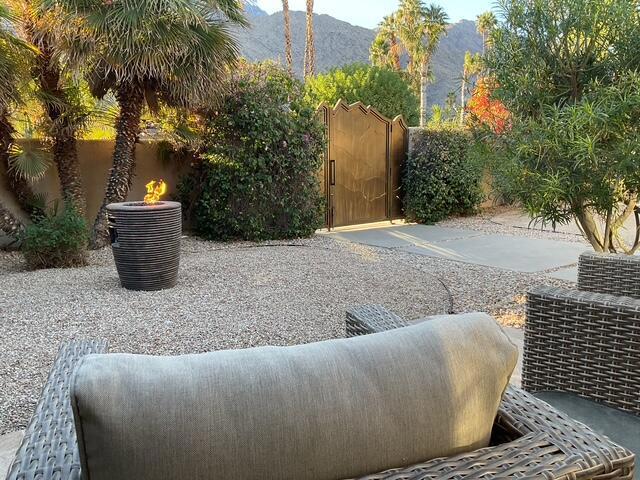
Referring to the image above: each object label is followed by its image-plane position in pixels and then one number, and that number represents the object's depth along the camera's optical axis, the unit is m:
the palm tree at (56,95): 6.57
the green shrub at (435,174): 10.13
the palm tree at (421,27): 28.61
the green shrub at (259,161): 8.04
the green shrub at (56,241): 6.12
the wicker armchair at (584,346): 2.08
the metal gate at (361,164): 9.42
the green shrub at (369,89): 15.42
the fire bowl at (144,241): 5.15
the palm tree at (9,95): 6.18
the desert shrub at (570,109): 3.71
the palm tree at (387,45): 30.57
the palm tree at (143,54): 6.18
